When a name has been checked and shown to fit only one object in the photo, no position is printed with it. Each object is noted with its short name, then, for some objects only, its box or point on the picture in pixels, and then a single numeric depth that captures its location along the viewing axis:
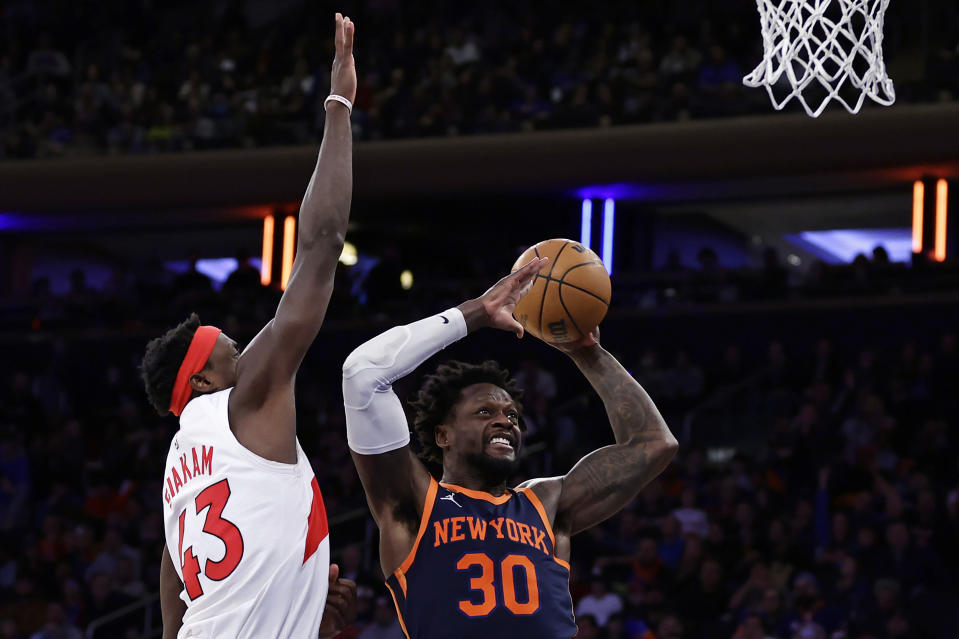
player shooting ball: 6.29
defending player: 5.61
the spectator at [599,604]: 16.79
